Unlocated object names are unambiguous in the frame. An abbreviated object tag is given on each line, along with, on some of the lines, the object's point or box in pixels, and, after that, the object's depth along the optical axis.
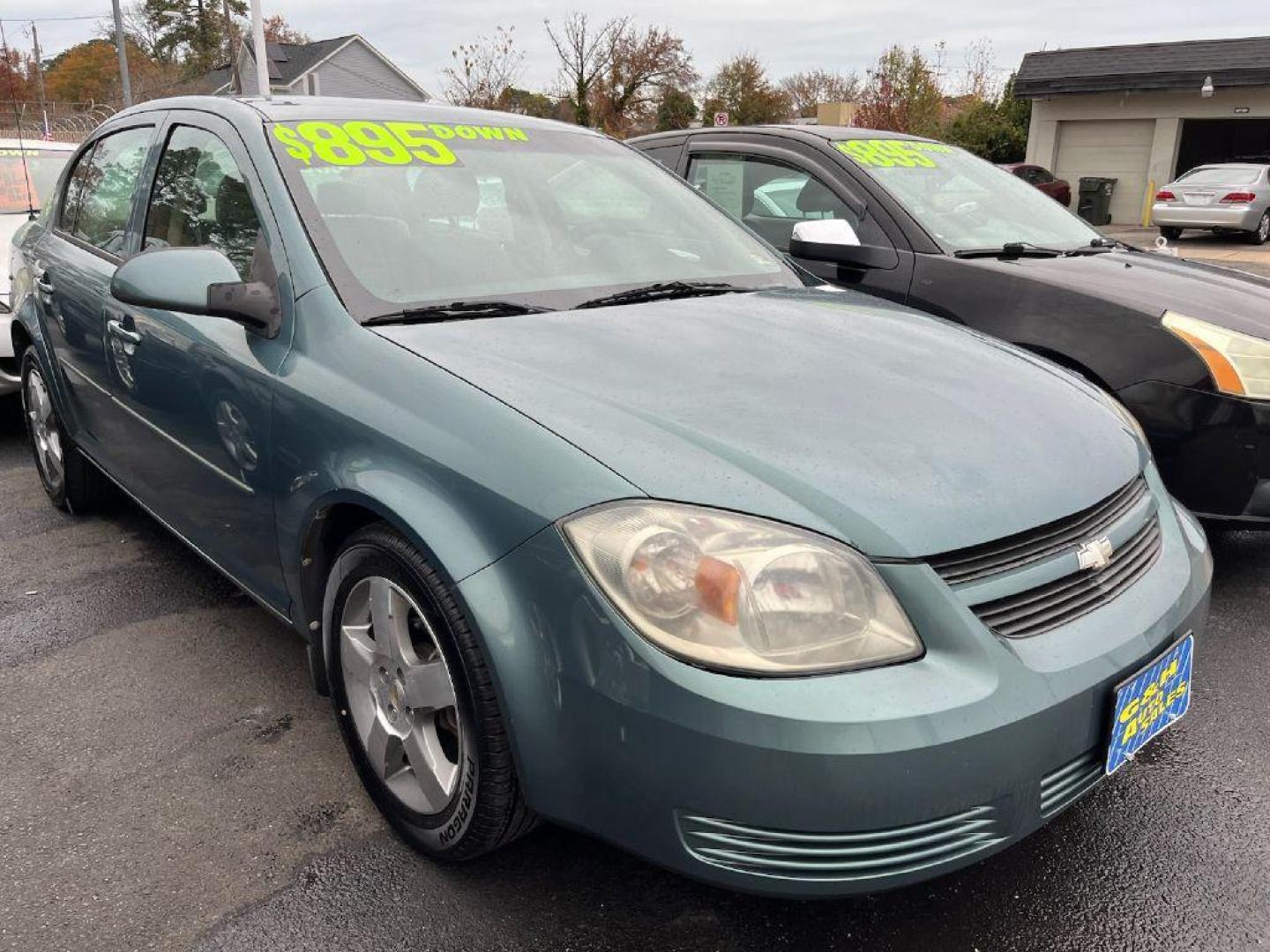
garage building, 24.27
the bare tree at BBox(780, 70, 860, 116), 53.62
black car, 3.26
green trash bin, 25.08
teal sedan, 1.58
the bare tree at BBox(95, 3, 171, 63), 50.38
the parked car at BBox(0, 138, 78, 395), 6.25
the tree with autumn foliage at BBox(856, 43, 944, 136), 30.00
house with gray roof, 44.16
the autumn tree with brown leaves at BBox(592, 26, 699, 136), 41.97
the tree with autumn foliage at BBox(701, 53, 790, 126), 47.94
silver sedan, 19.64
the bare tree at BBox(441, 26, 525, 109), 37.44
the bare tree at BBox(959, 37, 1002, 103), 40.25
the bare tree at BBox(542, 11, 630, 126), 41.81
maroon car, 23.80
